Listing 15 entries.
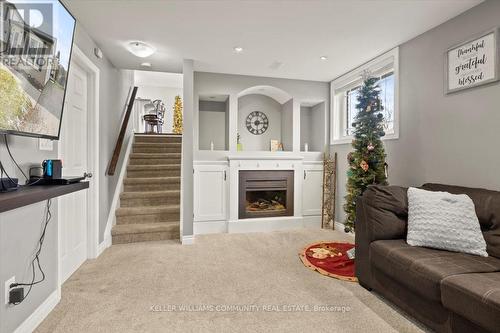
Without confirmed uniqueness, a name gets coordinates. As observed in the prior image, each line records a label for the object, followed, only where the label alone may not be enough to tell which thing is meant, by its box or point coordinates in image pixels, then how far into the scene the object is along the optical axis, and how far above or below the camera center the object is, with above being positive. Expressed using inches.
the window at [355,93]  127.6 +43.2
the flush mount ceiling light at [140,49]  118.3 +54.3
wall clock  194.9 +33.7
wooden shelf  43.9 -5.6
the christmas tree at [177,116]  282.5 +55.9
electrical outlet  59.6 -28.3
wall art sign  85.5 +37.3
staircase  143.5 -18.1
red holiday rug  101.3 -40.7
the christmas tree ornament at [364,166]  116.2 +0.6
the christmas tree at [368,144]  117.0 +10.9
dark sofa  54.2 -24.9
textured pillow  72.8 -16.5
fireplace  164.1 -18.1
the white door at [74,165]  97.2 +0.5
